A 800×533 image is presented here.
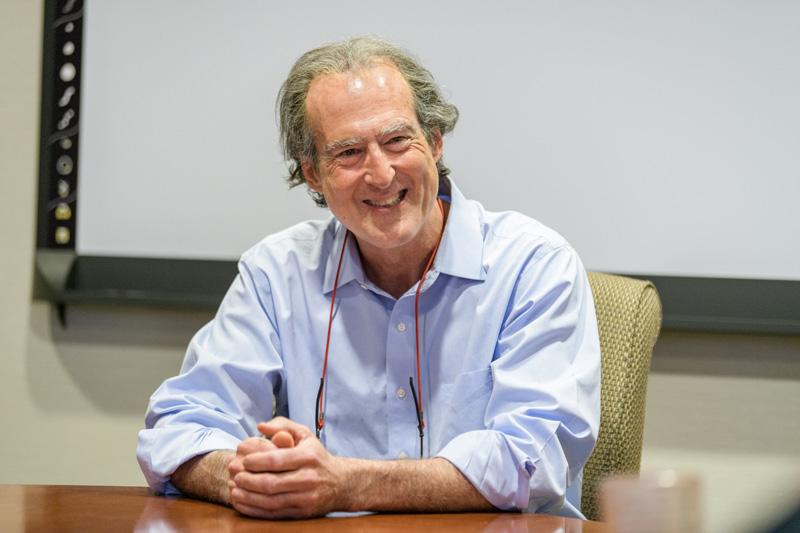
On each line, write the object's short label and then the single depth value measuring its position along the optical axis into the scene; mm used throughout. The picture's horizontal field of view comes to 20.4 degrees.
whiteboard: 2956
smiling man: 2503
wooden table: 2305
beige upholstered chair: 2624
